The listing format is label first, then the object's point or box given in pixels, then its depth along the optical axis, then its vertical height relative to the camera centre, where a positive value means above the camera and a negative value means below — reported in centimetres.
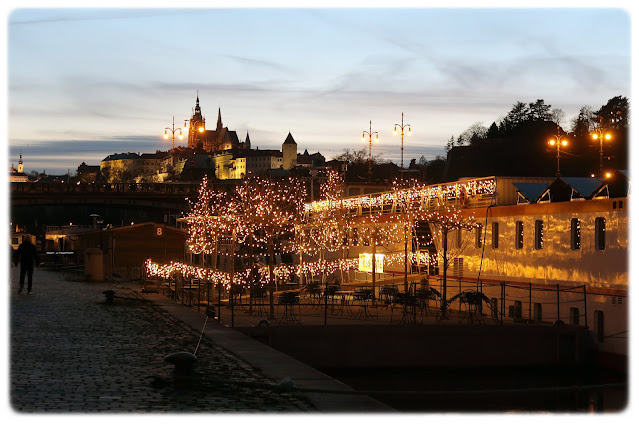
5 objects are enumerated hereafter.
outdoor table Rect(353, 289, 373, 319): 2816 -265
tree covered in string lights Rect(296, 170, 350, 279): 4428 -56
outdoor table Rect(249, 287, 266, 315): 2902 -303
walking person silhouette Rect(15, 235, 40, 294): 2678 -113
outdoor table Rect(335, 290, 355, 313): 2965 -300
